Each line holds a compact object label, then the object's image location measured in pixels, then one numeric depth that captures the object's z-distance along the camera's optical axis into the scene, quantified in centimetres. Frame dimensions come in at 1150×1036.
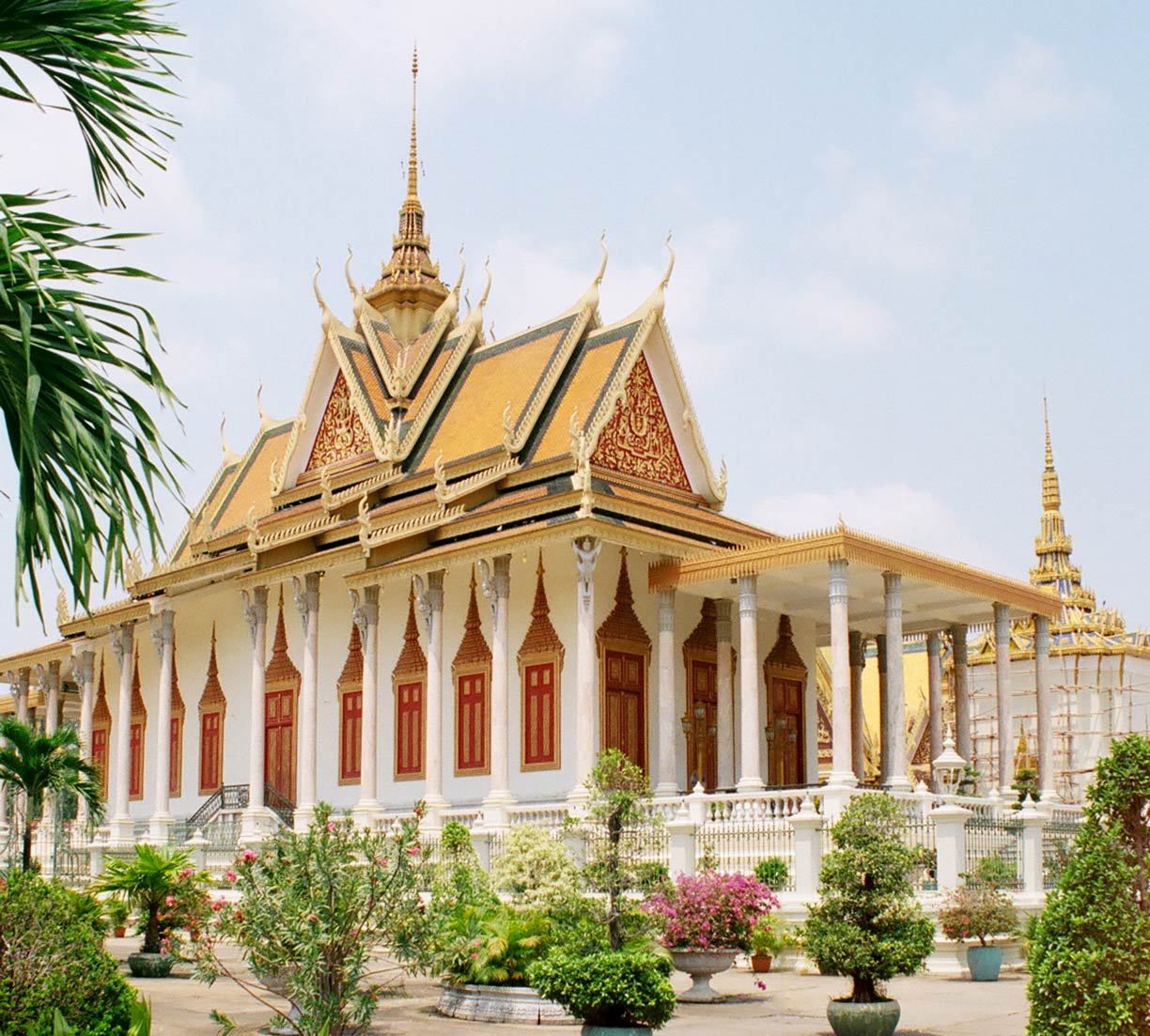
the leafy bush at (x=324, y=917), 895
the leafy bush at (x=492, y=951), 1214
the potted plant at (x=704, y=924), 1329
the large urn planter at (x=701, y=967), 1326
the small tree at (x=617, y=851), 1103
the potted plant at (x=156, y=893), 1470
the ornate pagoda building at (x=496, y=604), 2147
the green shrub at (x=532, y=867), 1351
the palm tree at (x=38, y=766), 2123
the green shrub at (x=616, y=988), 973
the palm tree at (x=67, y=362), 771
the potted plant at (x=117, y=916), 1591
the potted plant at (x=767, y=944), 1518
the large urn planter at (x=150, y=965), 1520
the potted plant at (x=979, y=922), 1470
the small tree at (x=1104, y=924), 738
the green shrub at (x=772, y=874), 1652
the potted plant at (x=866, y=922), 1048
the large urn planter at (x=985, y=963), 1468
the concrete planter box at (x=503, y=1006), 1179
